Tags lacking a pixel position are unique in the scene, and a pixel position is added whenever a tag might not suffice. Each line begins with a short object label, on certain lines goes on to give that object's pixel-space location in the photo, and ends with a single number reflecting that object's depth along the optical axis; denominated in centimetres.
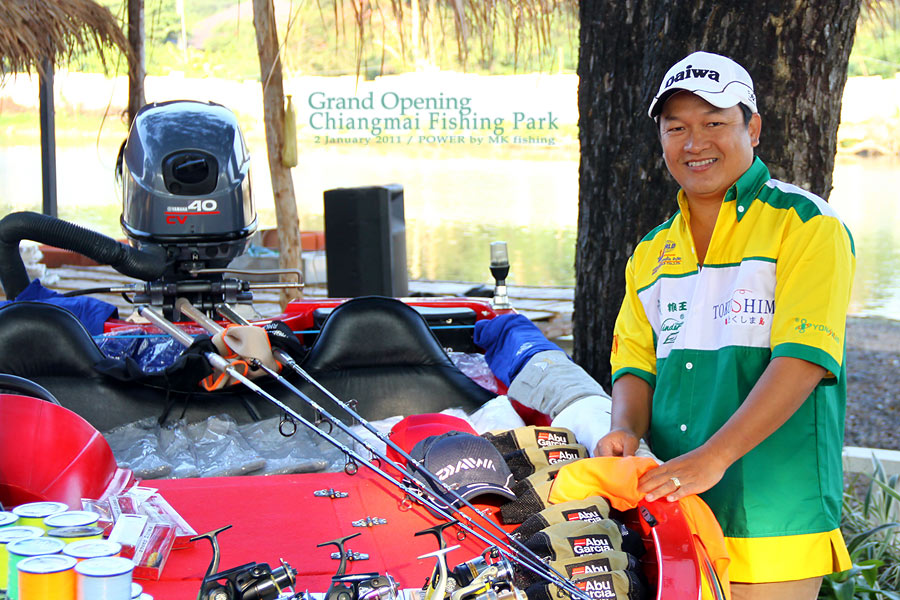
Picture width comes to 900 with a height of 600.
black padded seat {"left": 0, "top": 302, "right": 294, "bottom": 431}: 363
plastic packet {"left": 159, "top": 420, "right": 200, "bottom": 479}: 327
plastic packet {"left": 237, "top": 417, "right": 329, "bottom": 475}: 330
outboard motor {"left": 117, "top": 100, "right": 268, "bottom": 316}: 403
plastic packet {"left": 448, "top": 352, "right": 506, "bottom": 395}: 431
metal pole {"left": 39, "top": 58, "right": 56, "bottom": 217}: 1066
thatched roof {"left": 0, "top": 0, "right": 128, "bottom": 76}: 766
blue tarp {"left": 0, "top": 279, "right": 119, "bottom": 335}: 489
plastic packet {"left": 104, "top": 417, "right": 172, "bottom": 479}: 320
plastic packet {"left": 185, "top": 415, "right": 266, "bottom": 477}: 330
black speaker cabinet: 703
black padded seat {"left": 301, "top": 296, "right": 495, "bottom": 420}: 399
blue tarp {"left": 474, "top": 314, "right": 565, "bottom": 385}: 404
